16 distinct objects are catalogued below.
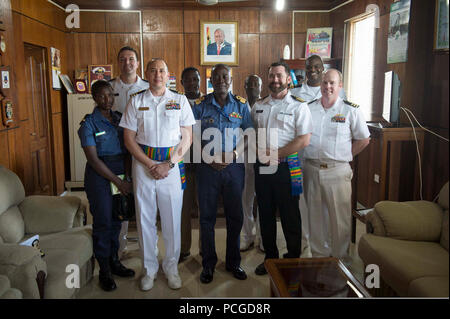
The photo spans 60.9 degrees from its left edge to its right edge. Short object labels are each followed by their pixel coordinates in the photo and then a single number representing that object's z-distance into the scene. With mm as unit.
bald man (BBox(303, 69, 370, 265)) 2744
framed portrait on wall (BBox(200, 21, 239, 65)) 6008
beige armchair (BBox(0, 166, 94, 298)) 1942
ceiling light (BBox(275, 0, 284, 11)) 4976
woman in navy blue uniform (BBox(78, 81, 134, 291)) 2527
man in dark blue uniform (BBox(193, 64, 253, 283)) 2623
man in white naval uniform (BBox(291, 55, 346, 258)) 3350
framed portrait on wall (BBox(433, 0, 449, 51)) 2910
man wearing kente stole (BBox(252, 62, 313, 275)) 2594
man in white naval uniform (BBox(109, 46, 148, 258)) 2936
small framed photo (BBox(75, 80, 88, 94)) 5695
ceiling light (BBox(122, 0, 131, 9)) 4770
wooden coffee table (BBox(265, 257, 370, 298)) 1858
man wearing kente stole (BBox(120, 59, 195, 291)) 2480
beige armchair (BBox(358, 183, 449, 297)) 1986
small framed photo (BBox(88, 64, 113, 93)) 5867
